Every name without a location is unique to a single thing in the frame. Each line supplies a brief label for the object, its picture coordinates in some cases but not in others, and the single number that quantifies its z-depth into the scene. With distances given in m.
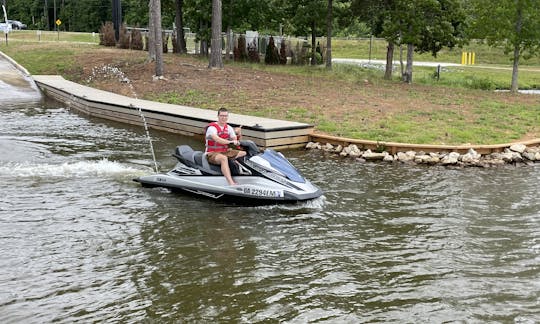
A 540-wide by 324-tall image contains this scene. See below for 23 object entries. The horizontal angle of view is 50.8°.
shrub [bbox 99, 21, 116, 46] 37.38
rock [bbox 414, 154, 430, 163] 11.61
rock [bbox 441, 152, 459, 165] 11.52
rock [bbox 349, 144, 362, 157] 12.09
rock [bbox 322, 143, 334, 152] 12.65
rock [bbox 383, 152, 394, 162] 11.77
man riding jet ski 8.38
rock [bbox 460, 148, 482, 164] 11.58
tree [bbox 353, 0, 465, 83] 22.70
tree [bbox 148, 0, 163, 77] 21.47
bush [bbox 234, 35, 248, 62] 30.70
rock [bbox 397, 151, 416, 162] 11.73
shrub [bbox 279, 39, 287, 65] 30.06
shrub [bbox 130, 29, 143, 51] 34.69
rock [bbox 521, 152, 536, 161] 11.97
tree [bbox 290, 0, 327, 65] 27.83
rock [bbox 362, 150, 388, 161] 11.84
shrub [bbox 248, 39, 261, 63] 30.69
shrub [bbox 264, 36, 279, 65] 29.95
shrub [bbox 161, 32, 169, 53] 33.56
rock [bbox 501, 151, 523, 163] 11.84
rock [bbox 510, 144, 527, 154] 12.07
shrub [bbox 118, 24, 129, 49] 35.47
